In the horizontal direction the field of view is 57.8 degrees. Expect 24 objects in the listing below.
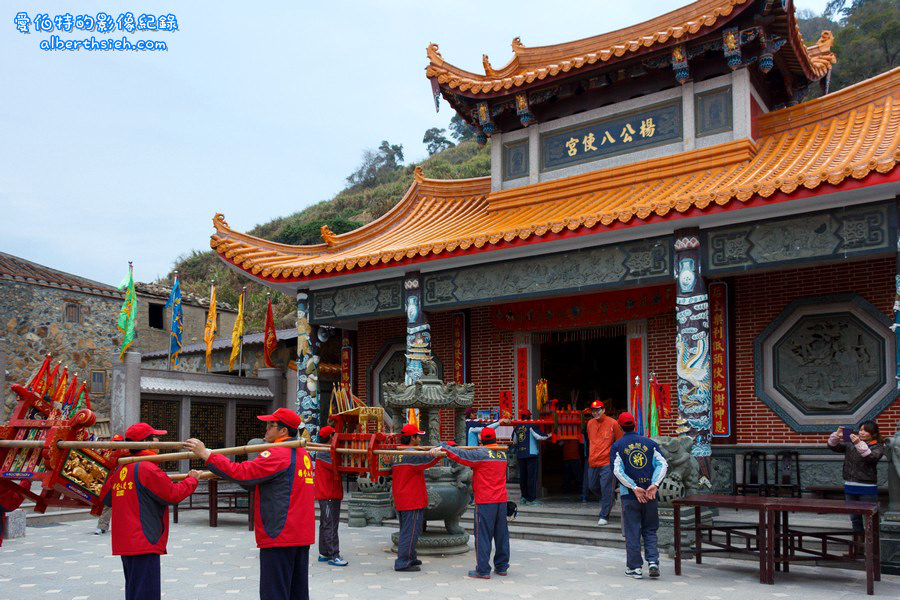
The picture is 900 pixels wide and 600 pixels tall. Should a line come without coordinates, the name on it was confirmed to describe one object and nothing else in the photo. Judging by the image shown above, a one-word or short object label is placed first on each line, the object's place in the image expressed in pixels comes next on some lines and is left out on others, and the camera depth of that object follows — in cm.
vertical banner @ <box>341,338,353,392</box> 1421
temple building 875
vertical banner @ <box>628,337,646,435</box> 1105
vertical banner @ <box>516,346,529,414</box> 1206
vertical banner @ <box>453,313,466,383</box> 1275
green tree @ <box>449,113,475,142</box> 6550
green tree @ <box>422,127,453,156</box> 6819
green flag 1468
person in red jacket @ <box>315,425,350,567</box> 739
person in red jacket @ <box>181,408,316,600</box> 493
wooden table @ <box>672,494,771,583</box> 661
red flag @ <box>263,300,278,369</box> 1513
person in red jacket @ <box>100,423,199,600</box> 479
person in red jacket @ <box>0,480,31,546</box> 529
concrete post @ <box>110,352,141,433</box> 1242
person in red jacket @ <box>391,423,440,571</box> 715
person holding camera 727
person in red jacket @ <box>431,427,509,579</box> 703
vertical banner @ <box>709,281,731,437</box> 1018
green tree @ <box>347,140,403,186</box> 5841
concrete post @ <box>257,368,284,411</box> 1500
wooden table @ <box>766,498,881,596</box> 617
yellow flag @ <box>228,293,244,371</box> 1625
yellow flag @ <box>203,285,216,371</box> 1664
